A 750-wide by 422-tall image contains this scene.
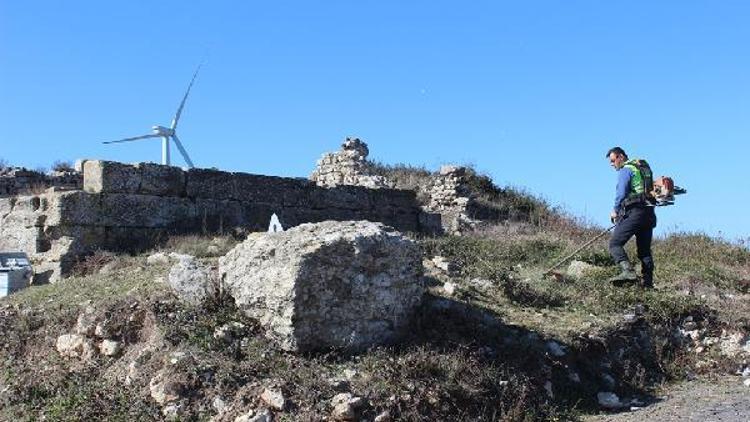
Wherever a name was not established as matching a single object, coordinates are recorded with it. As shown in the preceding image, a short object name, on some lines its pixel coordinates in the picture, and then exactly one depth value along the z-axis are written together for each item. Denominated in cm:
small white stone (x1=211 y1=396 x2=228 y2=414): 585
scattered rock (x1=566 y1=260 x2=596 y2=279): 1082
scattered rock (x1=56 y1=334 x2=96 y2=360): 683
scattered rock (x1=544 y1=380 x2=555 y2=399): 688
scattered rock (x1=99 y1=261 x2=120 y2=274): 1000
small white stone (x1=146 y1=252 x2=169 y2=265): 966
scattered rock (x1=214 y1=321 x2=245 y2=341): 657
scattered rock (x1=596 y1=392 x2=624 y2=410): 707
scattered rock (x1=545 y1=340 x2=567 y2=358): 744
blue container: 1016
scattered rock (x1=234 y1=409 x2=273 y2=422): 569
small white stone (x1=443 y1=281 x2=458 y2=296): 845
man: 973
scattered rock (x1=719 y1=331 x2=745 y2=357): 855
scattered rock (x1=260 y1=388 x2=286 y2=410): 580
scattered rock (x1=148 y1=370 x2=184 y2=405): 596
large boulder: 643
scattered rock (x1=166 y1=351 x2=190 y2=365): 622
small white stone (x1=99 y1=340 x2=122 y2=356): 675
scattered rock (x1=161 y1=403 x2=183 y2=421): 581
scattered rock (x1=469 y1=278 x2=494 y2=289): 909
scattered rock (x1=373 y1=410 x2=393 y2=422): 580
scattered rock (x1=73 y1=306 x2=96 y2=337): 697
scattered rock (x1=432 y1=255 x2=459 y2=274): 962
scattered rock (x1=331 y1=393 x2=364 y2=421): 575
